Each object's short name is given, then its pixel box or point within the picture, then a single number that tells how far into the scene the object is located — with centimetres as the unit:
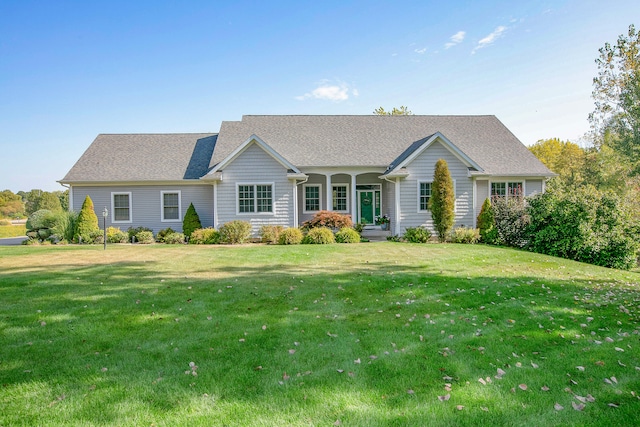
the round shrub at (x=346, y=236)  1555
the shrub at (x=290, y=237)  1511
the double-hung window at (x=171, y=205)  1847
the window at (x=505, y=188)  1895
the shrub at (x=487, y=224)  1619
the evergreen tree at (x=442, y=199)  1598
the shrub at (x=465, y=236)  1595
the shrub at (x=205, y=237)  1575
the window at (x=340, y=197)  2012
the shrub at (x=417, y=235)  1617
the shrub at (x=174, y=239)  1639
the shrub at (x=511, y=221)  1564
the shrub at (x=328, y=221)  1652
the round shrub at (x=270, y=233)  1565
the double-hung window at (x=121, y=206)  1831
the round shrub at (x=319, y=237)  1500
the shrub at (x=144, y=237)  1700
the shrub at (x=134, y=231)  1731
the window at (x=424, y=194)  1742
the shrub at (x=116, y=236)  1675
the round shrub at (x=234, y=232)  1562
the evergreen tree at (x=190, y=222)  1730
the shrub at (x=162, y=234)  1747
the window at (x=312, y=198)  1980
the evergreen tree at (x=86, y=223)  1648
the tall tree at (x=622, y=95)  1959
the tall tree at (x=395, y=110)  4080
